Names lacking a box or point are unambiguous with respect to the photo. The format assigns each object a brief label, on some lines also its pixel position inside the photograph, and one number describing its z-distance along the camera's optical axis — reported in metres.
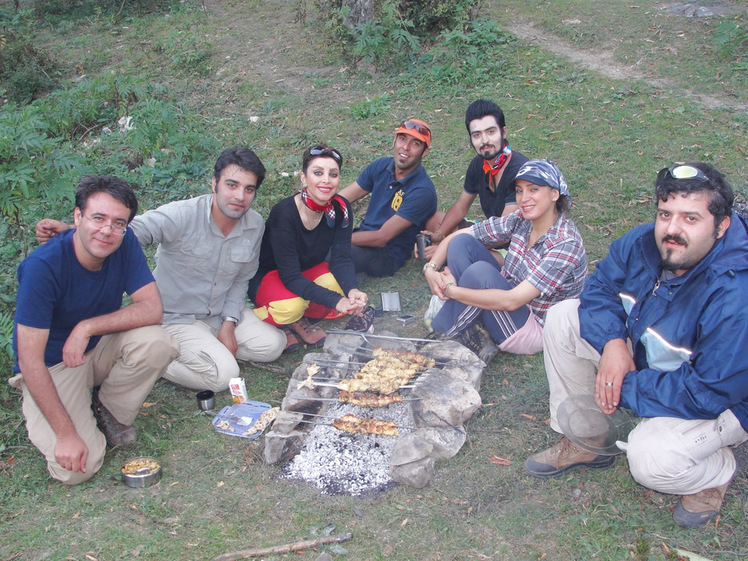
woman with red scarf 4.53
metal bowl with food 3.48
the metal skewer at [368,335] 4.50
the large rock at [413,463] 3.40
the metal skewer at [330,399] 3.84
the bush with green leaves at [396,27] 9.32
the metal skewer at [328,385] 3.93
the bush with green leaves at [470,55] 8.97
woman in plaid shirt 3.96
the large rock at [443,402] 3.76
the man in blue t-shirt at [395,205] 5.46
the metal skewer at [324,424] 3.78
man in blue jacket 2.72
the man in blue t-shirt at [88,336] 3.36
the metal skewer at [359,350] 4.46
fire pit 3.50
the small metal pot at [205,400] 4.20
